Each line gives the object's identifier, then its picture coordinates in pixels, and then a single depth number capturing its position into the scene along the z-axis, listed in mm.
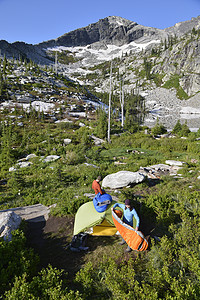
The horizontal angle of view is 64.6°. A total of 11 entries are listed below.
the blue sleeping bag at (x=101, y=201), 5559
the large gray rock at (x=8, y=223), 5051
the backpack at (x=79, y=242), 4773
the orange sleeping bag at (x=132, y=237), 4173
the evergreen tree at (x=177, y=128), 27000
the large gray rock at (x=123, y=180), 9164
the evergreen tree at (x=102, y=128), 25045
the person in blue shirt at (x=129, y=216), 4760
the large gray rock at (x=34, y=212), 6923
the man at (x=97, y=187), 6223
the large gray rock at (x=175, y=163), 12309
